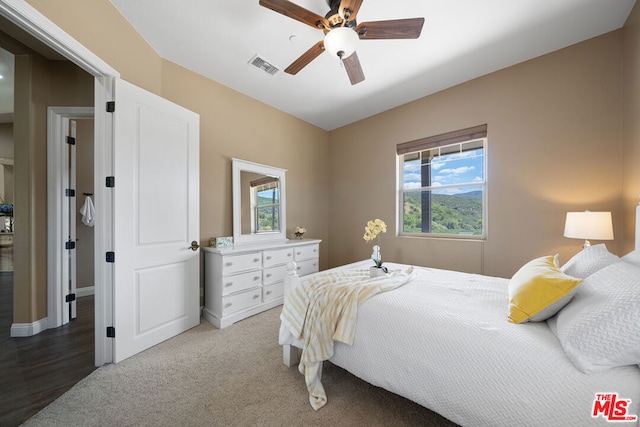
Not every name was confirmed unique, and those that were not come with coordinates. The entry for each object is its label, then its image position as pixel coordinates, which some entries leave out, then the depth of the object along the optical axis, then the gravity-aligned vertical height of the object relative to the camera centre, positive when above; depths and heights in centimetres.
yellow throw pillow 116 -43
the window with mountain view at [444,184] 304 +41
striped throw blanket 150 -70
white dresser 261 -80
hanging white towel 353 +4
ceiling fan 157 +136
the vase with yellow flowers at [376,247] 201 -28
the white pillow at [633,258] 130 -27
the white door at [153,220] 197 -5
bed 87 -63
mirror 320 +17
